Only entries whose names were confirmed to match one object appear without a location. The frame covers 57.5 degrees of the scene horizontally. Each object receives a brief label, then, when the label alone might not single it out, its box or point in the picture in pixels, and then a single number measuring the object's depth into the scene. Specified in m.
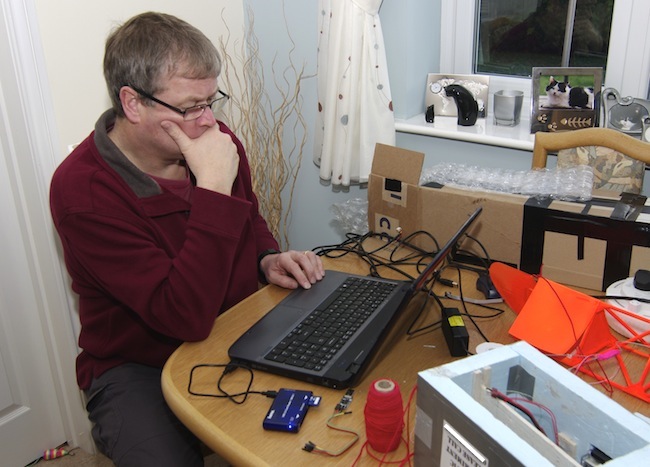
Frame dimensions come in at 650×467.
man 1.22
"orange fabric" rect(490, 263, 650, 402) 1.05
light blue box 0.66
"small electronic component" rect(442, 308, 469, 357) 1.10
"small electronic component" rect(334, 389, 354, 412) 0.96
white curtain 1.95
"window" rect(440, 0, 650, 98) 1.83
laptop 1.04
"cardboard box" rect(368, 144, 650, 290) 1.29
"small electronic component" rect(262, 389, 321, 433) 0.92
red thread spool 0.85
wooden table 0.89
